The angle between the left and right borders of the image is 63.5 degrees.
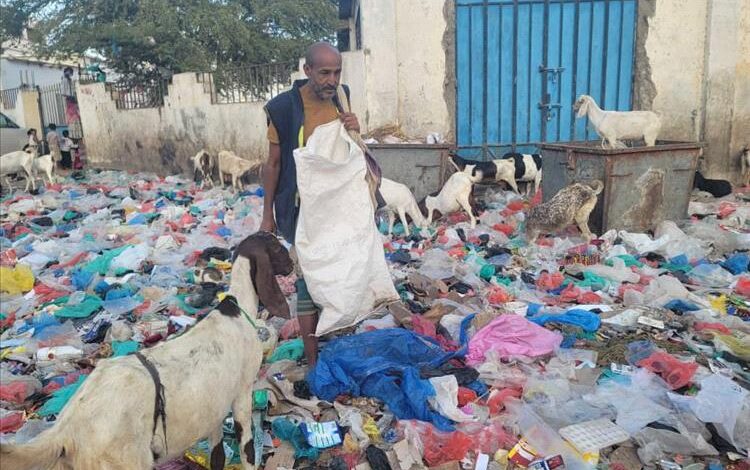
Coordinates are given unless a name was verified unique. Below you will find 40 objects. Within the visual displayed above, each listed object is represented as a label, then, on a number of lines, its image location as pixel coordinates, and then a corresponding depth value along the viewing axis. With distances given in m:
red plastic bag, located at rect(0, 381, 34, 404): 3.42
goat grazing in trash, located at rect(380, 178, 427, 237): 7.01
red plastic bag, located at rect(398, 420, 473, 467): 2.82
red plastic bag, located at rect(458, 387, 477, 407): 3.24
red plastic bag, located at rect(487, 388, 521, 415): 3.19
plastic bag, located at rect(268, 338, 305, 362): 3.80
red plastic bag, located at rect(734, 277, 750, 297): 4.66
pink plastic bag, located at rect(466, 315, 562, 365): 3.65
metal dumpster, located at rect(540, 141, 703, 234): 6.10
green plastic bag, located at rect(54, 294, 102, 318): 4.68
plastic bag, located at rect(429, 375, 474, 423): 3.05
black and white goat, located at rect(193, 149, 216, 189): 11.47
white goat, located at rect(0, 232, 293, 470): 1.92
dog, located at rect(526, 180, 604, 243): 6.02
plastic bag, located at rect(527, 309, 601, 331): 4.01
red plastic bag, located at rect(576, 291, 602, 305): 4.62
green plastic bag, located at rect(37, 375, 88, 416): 3.21
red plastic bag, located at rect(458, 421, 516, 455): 2.89
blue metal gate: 8.42
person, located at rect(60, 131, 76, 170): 16.08
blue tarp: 3.14
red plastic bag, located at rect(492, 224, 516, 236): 6.80
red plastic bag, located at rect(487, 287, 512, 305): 4.64
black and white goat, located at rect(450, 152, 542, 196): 8.05
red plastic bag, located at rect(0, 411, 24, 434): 3.13
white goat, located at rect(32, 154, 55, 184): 12.16
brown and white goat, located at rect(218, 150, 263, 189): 10.75
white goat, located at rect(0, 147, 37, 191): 11.88
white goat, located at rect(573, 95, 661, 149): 7.09
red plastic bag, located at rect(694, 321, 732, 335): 3.93
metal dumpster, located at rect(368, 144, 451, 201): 7.64
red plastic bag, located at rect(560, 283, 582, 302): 4.70
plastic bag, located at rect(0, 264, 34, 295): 5.35
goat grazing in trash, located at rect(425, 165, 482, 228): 7.10
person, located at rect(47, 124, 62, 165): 15.54
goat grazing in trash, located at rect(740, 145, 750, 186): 8.54
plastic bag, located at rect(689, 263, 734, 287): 4.97
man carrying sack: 3.13
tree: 15.69
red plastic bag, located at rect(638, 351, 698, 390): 3.27
